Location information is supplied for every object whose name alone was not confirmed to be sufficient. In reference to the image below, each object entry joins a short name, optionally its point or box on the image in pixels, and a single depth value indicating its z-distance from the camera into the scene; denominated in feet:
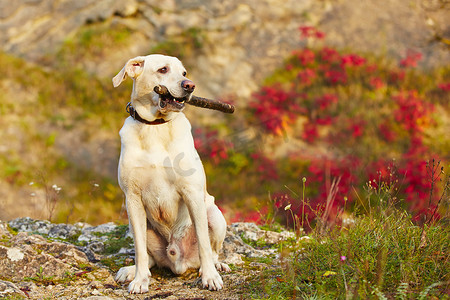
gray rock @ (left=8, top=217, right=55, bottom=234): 15.16
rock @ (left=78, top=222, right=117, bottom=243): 14.62
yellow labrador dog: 10.28
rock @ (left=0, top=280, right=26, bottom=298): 8.89
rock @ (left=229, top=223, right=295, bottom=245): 14.30
